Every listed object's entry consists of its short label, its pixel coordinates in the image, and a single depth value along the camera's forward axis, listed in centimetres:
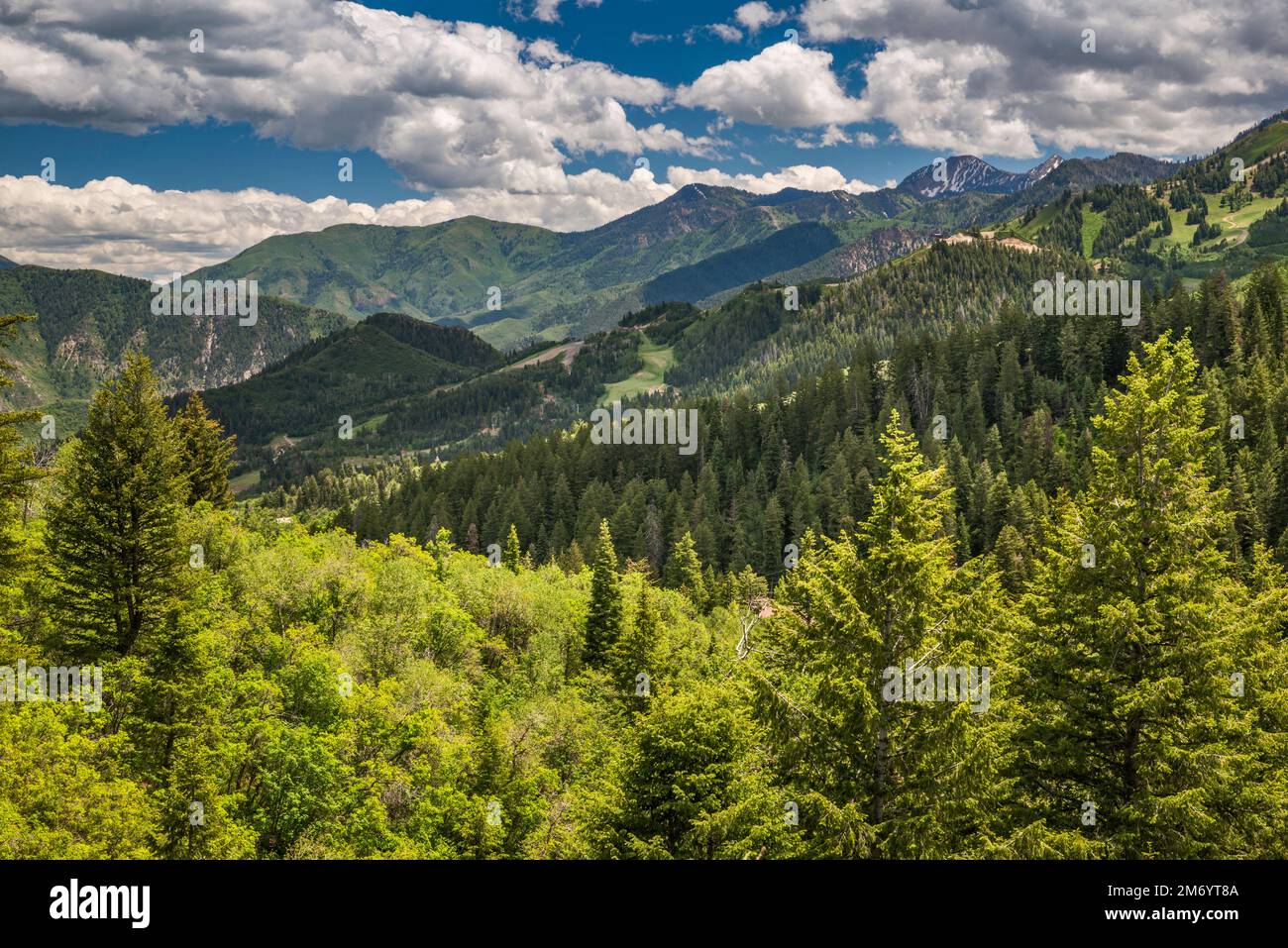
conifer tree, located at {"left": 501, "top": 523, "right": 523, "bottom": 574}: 9738
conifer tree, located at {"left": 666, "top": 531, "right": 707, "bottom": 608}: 12381
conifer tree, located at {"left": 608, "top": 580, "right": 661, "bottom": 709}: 5016
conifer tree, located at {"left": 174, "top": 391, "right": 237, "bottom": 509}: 6438
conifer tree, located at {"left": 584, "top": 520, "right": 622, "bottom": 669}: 6372
